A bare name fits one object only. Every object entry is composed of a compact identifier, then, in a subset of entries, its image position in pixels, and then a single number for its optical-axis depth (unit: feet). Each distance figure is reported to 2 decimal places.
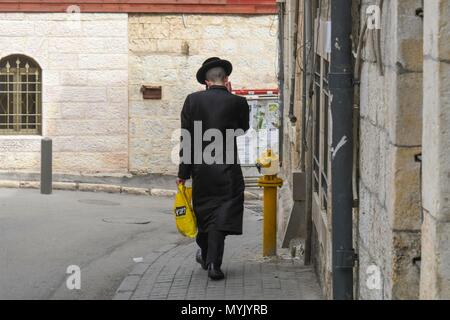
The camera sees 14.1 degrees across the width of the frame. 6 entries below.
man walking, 46.00
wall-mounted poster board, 99.91
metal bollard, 87.60
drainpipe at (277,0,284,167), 76.53
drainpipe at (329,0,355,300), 31.53
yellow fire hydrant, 51.07
